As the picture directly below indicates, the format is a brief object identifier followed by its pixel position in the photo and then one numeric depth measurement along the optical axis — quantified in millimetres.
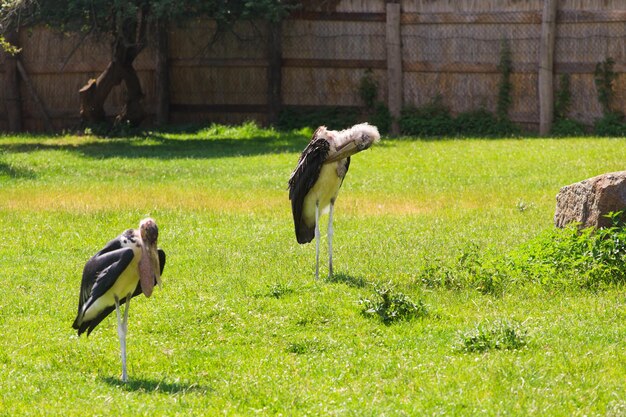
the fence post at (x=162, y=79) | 48125
